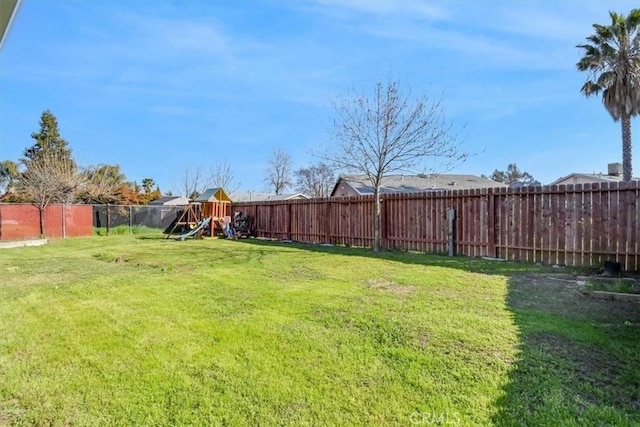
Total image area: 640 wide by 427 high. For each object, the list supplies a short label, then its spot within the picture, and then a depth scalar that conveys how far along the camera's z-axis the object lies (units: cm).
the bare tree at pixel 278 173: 4472
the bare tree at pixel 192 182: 3738
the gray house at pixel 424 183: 2702
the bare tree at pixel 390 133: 1004
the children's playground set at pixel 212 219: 1561
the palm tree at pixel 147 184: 3834
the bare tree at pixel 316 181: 4106
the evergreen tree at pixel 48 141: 2771
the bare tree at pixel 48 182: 1542
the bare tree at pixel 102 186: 2234
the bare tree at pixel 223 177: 3556
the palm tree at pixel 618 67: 1277
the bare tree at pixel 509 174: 4612
